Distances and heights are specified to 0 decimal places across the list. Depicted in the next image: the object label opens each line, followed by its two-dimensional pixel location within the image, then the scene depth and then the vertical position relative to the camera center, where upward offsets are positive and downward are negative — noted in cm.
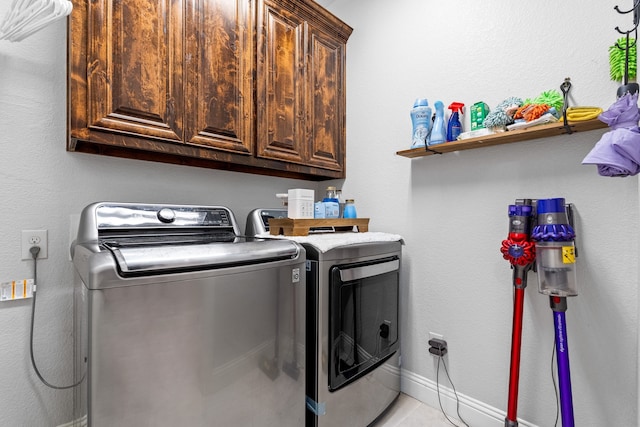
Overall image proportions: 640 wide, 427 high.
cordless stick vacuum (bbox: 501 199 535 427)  129 -22
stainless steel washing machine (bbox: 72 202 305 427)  84 -37
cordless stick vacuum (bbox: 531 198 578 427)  117 -22
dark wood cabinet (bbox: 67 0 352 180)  121 +64
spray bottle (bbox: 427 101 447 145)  163 +45
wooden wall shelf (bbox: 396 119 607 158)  123 +35
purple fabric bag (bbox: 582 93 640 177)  94 +22
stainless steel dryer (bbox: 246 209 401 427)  135 -59
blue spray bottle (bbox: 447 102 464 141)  162 +48
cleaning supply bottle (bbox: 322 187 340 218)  183 +3
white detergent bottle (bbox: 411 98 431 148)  168 +51
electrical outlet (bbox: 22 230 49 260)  123 -13
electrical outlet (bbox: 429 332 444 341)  174 -71
